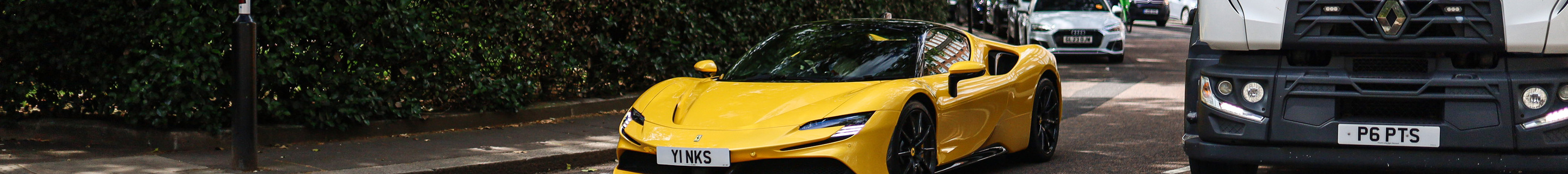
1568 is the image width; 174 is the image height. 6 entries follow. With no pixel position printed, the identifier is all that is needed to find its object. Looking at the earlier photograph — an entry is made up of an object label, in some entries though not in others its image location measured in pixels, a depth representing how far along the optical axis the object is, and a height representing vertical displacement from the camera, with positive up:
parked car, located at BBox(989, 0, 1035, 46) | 20.50 +0.86
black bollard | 6.23 -0.05
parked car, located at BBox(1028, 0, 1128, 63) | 18.48 +0.55
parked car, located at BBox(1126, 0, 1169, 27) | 34.34 +1.54
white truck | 5.28 -0.05
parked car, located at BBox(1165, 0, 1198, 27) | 38.16 +1.76
